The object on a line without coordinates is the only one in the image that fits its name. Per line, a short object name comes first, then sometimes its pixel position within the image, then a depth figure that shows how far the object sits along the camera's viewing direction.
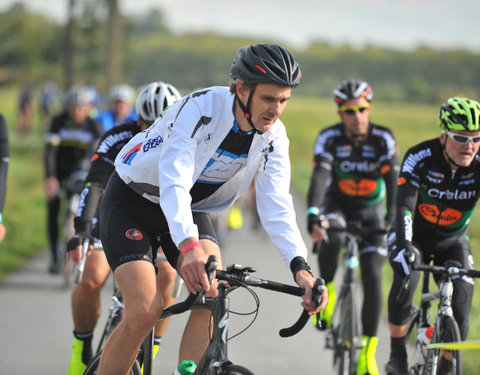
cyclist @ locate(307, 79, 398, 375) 12.87
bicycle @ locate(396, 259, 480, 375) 9.02
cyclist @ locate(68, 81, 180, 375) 10.37
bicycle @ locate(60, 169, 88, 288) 18.42
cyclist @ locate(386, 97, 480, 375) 9.80
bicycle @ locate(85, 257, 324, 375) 6.79
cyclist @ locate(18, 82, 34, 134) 73.00
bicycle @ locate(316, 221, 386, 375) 12.13
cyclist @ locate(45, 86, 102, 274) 19.89
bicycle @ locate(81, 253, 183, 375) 9.99
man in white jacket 7.28
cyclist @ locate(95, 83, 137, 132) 22.19
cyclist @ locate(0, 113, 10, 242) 11.32
